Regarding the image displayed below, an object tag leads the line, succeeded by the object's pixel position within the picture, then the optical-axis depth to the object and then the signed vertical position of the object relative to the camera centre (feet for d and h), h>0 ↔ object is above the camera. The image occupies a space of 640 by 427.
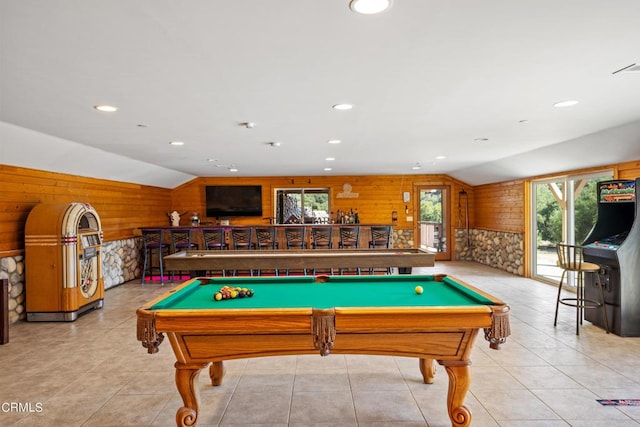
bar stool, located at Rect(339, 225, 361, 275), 25.34 -1.36
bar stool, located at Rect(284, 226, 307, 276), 25.31 -1.38
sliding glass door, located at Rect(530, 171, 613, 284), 20.11 -0.17
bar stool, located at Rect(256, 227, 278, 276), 25.89 -1.46
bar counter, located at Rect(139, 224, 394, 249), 25.79 -1.25
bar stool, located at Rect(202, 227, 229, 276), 25.66 -1.48
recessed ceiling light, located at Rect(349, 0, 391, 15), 5.69 +3.19
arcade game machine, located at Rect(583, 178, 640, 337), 13.75 -1.59
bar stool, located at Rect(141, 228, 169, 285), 25.53 -1.94
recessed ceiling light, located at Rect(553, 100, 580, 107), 11.30 +3.27
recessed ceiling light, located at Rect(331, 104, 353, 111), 11.51 +3.33
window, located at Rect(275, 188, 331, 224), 34.81 +1.05
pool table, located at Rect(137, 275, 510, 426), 7.44 -2.27
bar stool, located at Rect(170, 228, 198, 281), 25.84 -1.65
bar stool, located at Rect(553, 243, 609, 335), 14.16 -2.67
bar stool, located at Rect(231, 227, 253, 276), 25.35 -1.42
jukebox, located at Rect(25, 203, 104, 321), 16.42 -2.02
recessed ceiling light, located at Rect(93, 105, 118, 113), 11.32 +3.32
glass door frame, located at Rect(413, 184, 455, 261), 34.58 -0.50
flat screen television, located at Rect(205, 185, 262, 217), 34.06 +1.44
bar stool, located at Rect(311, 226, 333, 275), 24.95 -1.38
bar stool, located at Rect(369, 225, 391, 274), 24.77 -1.42
